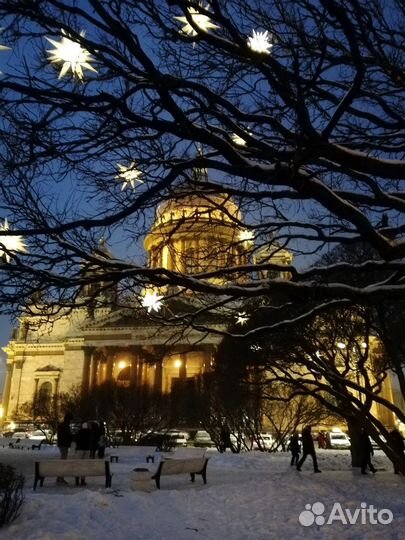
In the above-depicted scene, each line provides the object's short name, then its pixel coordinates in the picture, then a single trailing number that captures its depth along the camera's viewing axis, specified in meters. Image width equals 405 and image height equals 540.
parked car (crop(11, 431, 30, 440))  46.85
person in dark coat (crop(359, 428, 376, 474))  17.73
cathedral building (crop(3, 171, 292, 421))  60.06
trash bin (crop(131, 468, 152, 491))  11.81
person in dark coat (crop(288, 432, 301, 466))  19.50
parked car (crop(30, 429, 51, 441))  45.41
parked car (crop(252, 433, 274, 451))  31.70
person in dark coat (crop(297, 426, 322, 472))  17.67
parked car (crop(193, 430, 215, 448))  35.97
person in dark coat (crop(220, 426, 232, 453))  30.41
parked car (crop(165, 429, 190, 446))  33.73
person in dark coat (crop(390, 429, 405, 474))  16.78
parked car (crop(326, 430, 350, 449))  38.91
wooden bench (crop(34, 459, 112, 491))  12.16
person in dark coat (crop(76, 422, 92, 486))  16.55
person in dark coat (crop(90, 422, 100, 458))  17.94
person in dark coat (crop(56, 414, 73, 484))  16.67
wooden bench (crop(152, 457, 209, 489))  12.89
